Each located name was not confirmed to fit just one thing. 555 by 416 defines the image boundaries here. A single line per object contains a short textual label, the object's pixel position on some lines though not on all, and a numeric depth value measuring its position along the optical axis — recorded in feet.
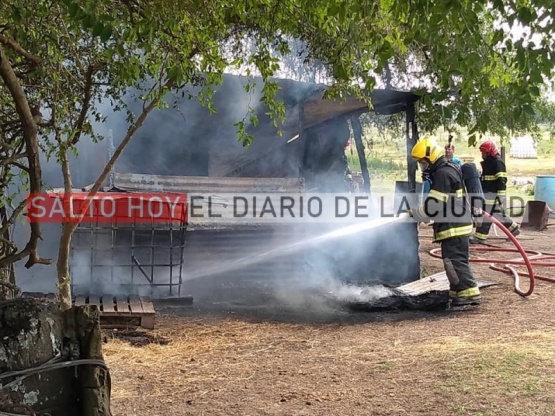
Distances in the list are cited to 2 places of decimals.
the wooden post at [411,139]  28.26
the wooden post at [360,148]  34.16
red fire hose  23.70
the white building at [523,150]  110.52
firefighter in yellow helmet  22.58
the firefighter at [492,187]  36.83
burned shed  25.53
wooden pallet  19.38
